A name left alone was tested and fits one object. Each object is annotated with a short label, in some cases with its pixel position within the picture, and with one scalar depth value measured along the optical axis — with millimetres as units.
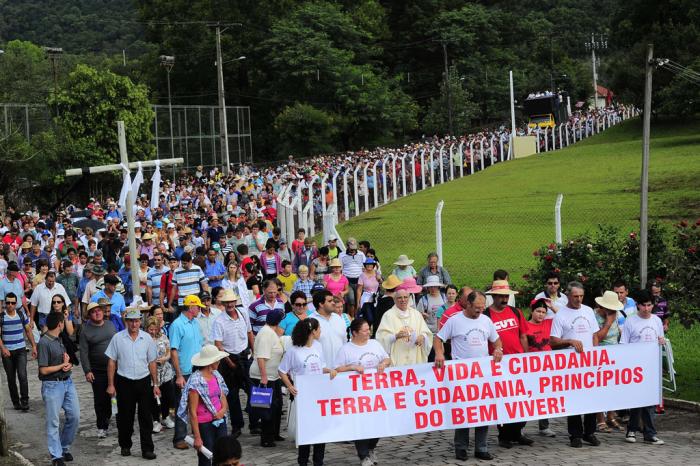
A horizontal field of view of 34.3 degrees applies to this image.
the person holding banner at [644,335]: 12094
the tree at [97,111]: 47594
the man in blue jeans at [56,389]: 12023
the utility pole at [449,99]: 58688
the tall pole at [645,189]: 16266
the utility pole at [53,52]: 54219
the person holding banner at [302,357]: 11297
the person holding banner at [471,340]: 11414
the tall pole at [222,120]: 48469
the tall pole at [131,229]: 17469
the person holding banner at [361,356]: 11117
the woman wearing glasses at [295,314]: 12664
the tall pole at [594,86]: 82669
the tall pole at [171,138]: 53312
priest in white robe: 11961
